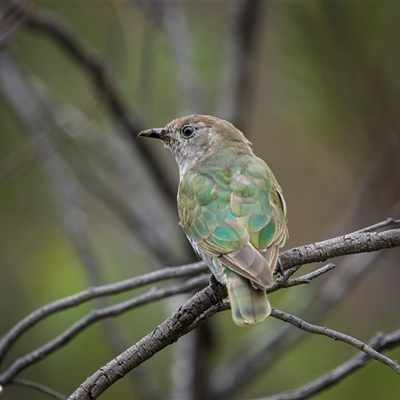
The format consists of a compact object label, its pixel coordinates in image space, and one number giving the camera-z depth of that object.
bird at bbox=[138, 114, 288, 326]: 5.54
